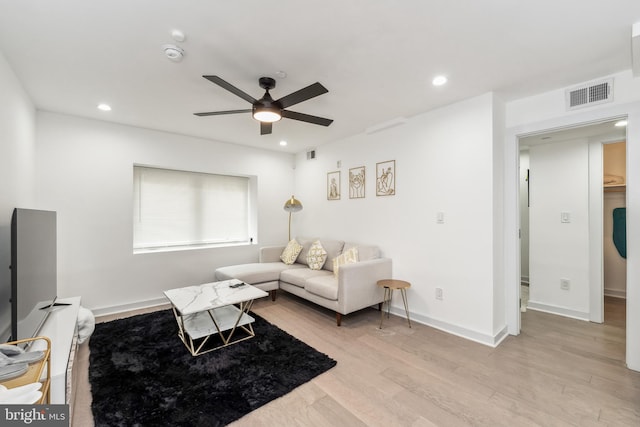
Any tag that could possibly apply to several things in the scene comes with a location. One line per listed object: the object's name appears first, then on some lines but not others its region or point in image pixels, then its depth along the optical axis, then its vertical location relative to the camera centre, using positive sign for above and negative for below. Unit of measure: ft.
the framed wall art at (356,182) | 13.55 +1.60
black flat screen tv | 5.50 -1.25
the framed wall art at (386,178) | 12.10 +1.62
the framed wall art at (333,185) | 14.93 +1.59
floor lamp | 15.26 +0.53
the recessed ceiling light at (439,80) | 8.21 +4.04
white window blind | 13.52 +0.35
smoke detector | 6.63 +4.00
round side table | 10.57 -2.81
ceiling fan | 6.74 +3.03
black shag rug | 5.96 -4.24
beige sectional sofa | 10.50 -2.75
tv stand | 4.87 -2.81
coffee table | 8.64 -3.70
